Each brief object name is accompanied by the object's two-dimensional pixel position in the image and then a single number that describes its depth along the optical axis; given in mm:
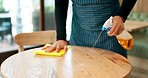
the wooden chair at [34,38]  1637
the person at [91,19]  1314
